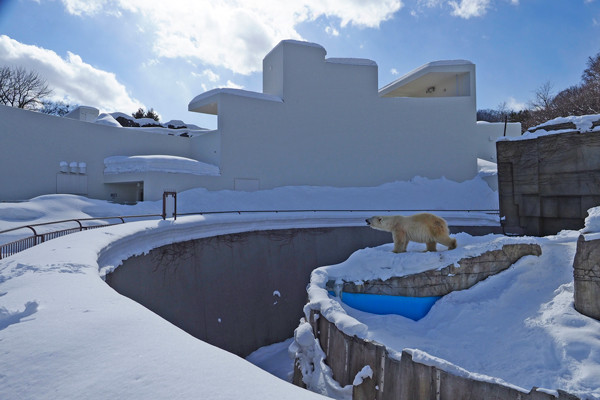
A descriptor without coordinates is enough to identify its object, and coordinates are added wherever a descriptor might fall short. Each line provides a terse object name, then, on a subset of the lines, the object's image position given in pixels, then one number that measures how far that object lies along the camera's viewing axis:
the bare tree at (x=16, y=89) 28.27
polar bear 8.80
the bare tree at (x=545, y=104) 38.38
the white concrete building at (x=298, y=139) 17.31
